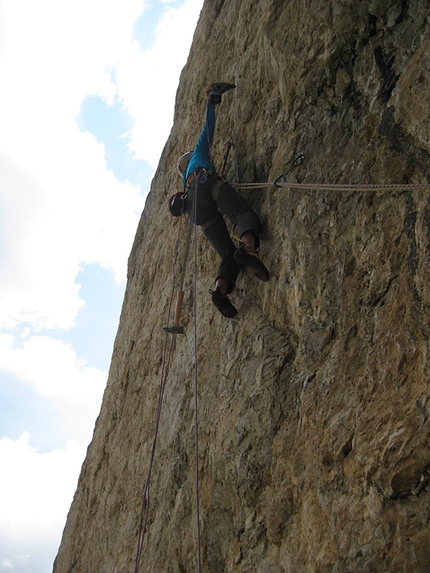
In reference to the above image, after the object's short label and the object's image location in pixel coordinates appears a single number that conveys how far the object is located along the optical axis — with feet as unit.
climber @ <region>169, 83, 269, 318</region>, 13.51
